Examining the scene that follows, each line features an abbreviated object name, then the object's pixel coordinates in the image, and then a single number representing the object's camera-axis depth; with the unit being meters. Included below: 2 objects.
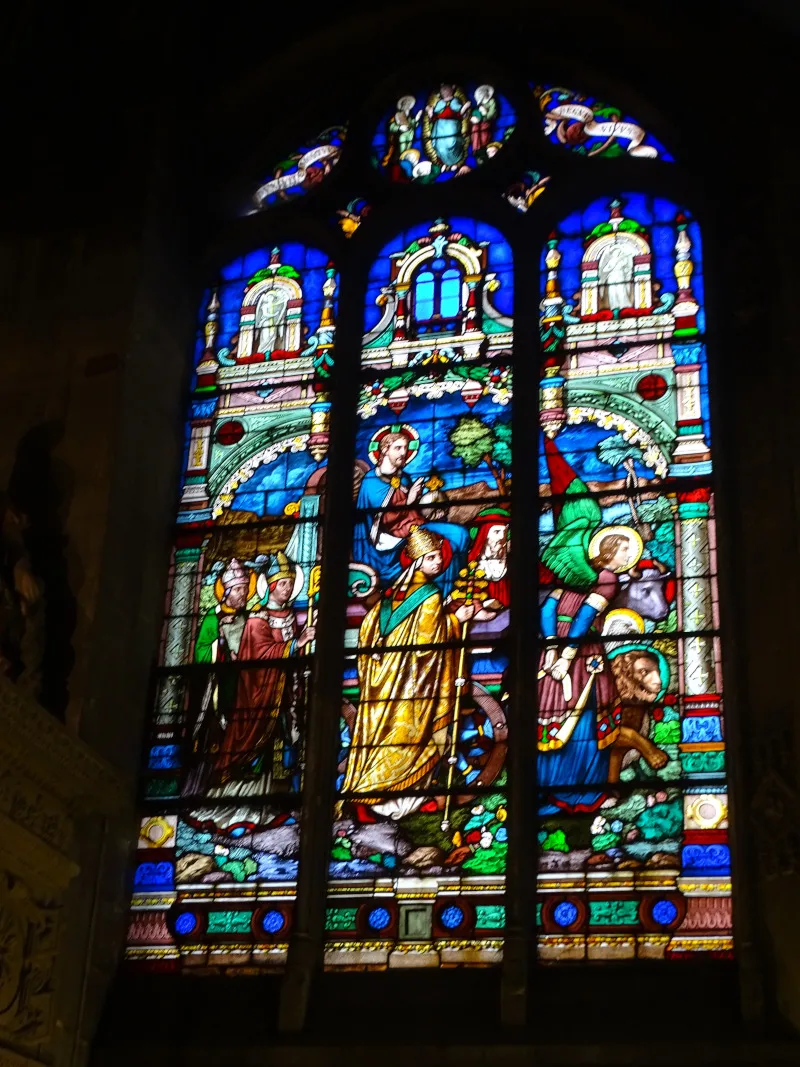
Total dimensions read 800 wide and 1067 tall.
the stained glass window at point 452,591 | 8.27
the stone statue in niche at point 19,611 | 8.48
